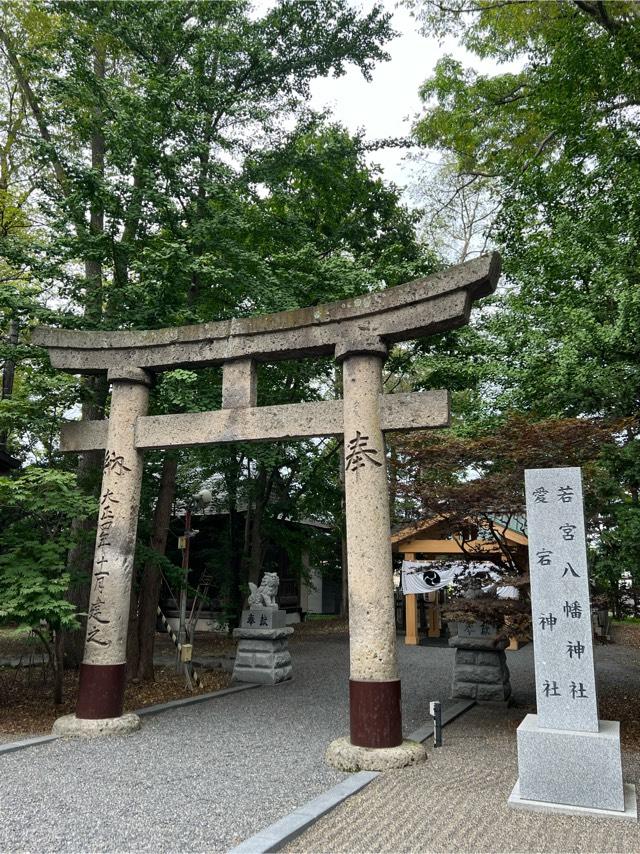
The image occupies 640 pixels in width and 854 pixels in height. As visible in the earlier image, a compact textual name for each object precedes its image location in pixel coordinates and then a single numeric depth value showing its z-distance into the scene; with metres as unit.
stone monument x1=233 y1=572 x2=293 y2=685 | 12.17
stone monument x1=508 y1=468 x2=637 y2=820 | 4.99
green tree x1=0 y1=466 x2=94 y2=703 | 7.56
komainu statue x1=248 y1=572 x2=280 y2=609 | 12.73
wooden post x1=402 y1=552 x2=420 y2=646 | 18.62
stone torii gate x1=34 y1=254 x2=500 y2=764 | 6.69
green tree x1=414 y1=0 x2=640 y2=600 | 9.30
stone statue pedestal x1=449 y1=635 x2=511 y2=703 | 10.26
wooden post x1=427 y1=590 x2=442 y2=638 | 21.07
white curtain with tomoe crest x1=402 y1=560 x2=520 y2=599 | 16.89
